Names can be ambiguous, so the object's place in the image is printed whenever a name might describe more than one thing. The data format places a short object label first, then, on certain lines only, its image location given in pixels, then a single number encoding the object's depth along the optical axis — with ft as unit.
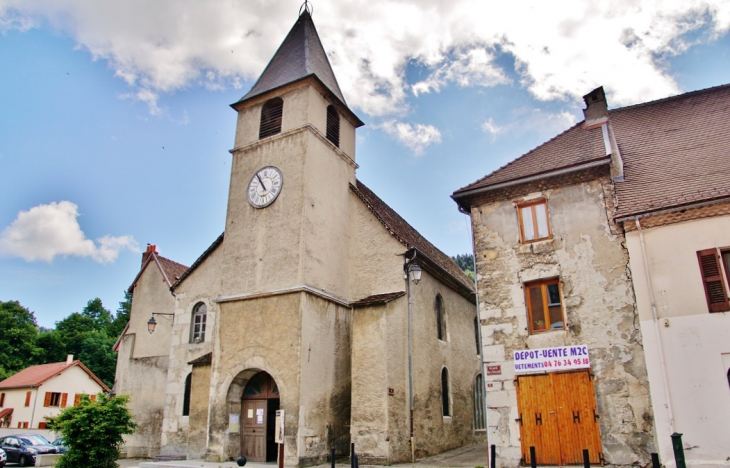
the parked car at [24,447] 70.54
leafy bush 45.60
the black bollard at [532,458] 34.30
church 51.52
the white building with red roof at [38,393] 122.01
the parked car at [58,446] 75.05
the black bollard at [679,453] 25.31
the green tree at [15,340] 165.27
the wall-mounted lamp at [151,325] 68.79
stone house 39.19
